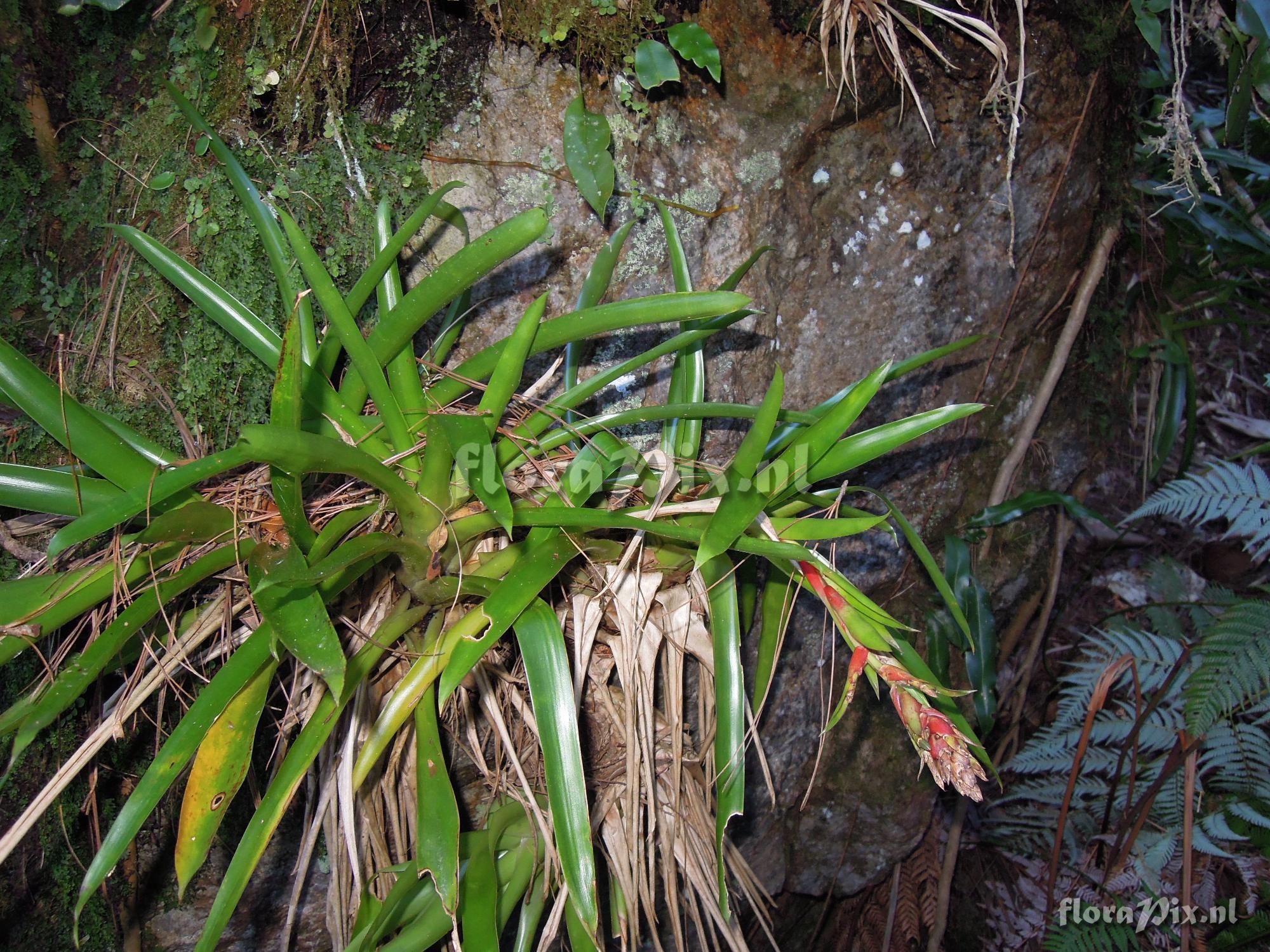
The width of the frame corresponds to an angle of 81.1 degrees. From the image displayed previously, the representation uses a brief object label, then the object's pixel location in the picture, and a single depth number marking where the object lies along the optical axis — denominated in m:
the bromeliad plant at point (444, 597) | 0.69
